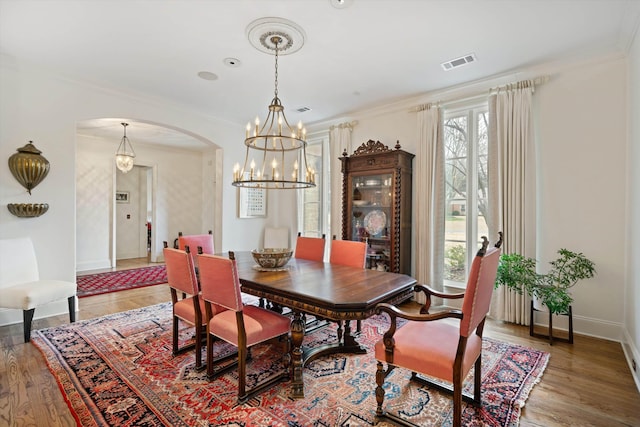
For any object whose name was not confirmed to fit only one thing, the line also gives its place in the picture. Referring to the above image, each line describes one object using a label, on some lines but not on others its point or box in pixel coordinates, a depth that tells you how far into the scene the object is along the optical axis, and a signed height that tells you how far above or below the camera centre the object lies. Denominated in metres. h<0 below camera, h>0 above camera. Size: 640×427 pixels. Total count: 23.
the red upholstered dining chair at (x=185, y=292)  2.30 -0.63
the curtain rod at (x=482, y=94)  3.24 +1.42
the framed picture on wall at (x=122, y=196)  7.29 +0.38
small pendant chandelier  5.66 +0.98
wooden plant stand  2.83 -1.17
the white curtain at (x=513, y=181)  3.27 +0.35
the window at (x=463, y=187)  3.75 +0.32
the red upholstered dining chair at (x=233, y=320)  1.94 -0.78
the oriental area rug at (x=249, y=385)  1.81 -1.23
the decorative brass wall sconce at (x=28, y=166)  3.21 +0.50
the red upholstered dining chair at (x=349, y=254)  3.02 -0.43
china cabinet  3.95 +0.13
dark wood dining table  1.77 -0.52
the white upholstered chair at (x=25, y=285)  2.83 -0.75
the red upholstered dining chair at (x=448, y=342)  1.55 -0.76
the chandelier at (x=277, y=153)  2.54 +1.03
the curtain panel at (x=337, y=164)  4.80 +0.77
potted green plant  2.84 -0.65
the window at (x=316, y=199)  5.24 +0.22
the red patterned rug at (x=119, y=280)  4.65 -1.19
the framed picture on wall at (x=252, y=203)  5.46 +0.17
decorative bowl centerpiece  2.62 -0.41
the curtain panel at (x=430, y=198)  3.88 +0.18
